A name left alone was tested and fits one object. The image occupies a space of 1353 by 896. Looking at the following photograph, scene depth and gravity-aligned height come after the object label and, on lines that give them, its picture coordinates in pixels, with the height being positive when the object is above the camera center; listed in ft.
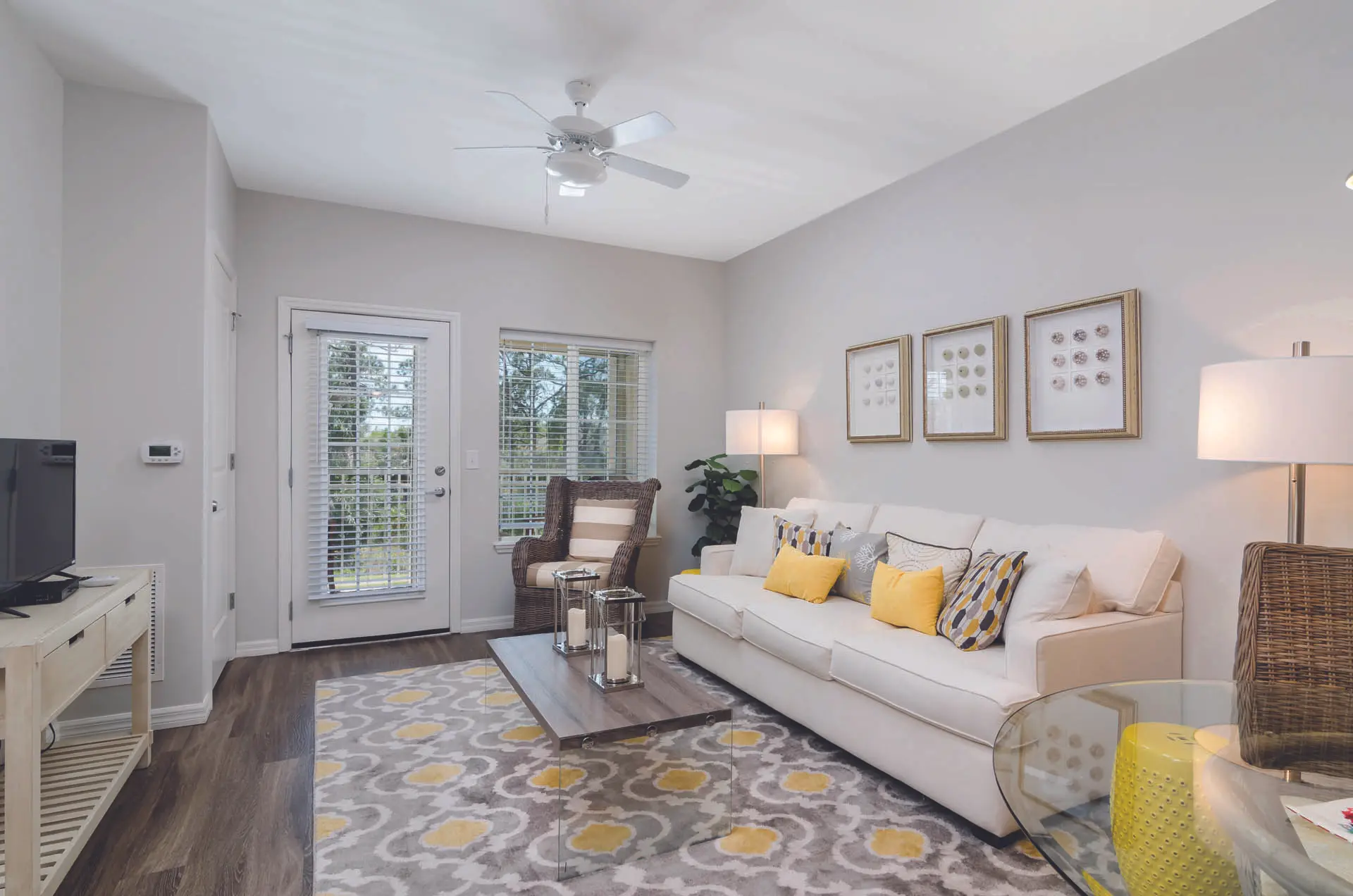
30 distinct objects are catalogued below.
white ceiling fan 9.15 +4.06
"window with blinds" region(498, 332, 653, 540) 16.07 +0.79
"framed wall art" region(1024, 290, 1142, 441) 9.09 +1.11
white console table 5.45 -2.43
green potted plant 16.53 -1.15
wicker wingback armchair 13.99 -1.99
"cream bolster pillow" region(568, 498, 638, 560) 15.08 -1.68
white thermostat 9.91 -0.04
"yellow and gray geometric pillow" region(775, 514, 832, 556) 11.81 -1.52
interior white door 11.07 -0.34
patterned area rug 6.44 -3.91
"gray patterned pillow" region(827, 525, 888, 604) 11.00 -1.73
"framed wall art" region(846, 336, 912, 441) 12.67 +1.11
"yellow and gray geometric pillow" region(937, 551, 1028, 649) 8.45 -1.89
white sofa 7.09 -2.41
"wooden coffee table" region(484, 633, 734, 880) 6.82 -3.90
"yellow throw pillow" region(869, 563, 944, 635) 9.27 -2.00
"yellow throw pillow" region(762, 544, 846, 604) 11.11 -2.01
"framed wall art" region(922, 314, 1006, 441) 10.94 +1.12
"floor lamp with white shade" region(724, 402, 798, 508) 14.85 +0.37
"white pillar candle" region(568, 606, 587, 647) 9.44 -2.38
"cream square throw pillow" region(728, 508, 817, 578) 13.07 -1.71
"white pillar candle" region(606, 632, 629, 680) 7.93 -2.36
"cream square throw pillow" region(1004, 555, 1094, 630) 7.75 -1.60
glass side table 2.94 -1.72
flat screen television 6.72 -0.61
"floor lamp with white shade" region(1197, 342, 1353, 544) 6.17 +0.34
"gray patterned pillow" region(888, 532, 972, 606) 9.59 -1.54
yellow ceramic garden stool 2.98 -1.71
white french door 14.01 -0.56
